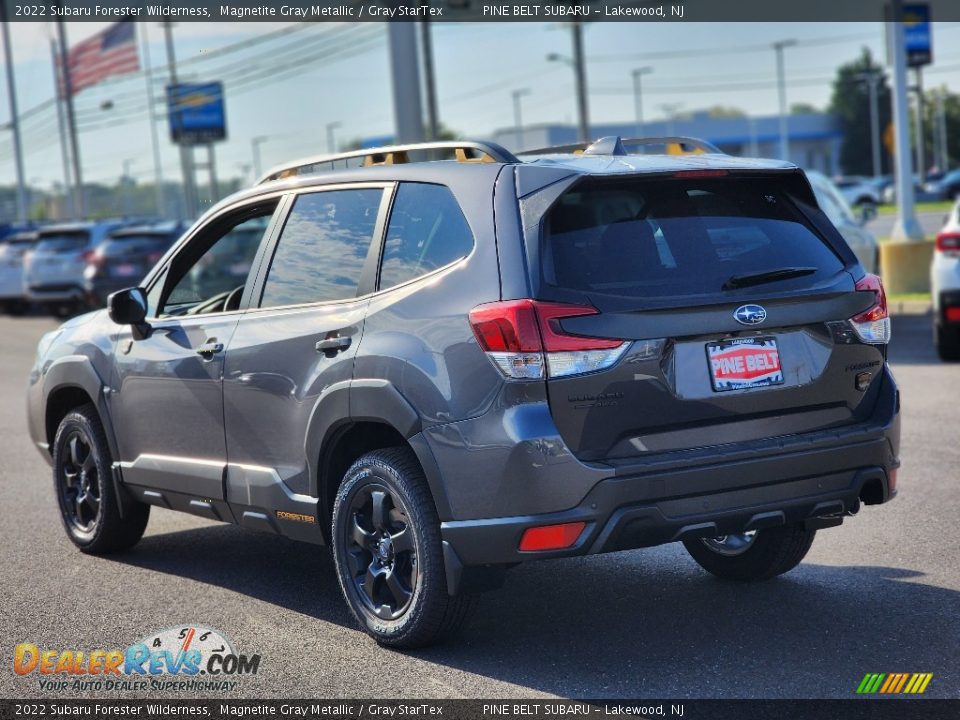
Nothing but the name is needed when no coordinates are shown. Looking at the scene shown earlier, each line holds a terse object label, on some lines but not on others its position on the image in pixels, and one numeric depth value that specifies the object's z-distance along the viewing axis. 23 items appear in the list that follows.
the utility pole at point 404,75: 21.14
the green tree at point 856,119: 126.69
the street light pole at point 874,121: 103.75
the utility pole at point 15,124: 60.78
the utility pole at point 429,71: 34.28
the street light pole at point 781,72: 94.12
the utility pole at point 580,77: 41.50
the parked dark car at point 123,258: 23.73
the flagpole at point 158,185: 86.88
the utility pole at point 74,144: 52.06
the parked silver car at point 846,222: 13.79
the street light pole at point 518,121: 112.31
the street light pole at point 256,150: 150.77
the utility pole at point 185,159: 54.59
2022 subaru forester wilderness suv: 4.55
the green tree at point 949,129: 132.12
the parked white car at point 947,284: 12.18
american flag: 43.94
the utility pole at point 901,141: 18.95
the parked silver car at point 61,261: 25.84
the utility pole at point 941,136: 117.62
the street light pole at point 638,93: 98.95
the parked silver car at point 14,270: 28.34
